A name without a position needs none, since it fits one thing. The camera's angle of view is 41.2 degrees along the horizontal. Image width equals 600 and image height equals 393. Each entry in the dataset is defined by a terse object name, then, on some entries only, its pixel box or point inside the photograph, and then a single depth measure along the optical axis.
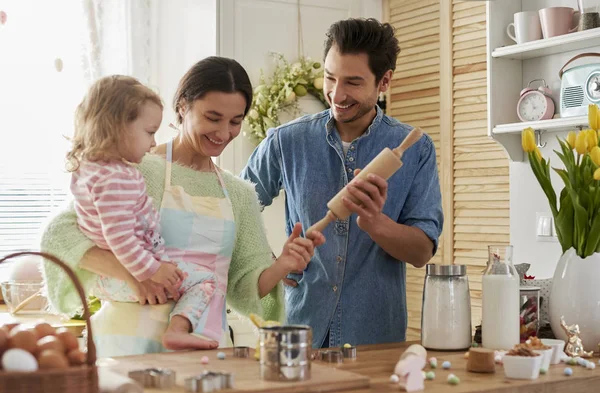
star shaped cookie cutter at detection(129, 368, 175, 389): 1.34
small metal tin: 1.35
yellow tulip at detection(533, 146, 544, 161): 2.03
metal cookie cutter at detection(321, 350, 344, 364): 1.67
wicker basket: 1.13
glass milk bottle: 1.86
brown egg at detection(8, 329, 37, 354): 1.19
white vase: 1.95
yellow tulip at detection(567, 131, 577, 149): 1.99
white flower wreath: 4.30
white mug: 3.48
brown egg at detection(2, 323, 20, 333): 1.25
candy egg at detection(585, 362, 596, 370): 1.71
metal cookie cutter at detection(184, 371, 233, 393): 1.30
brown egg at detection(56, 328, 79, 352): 1.22
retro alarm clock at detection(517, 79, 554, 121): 3.50
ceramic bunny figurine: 1.45
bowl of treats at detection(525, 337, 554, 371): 1.64
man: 2.31
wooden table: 1.44
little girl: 1.80
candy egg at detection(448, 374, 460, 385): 1.50
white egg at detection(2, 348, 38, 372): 1.14
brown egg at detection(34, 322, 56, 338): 1.26
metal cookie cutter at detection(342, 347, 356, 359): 1.74
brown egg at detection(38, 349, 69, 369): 1.15
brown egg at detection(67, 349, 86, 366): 1.19
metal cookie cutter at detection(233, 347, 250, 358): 1.63
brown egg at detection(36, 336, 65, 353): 1.19
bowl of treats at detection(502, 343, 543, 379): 1.57
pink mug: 3.37
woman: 1.86
